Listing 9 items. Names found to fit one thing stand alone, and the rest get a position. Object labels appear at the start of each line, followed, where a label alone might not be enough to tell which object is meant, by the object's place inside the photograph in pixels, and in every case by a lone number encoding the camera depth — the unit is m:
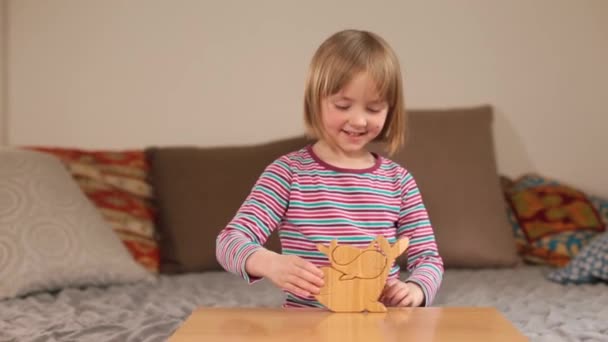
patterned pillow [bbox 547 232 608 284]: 1.79
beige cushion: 1.62
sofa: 1.55
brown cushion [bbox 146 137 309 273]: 2.01
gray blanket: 1.31
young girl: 1.11
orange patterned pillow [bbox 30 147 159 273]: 2.01
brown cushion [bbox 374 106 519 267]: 2.04
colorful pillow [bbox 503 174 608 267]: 2.08
